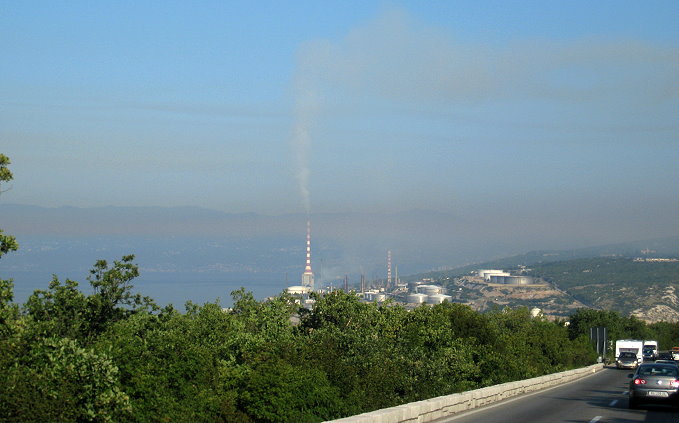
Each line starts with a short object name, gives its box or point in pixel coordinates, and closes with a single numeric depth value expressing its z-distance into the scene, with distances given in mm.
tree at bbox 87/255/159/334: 26859
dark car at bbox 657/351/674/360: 84162
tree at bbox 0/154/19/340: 18156
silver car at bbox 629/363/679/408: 26203
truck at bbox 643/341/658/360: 91625
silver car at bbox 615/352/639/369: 71500
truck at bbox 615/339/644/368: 76438
